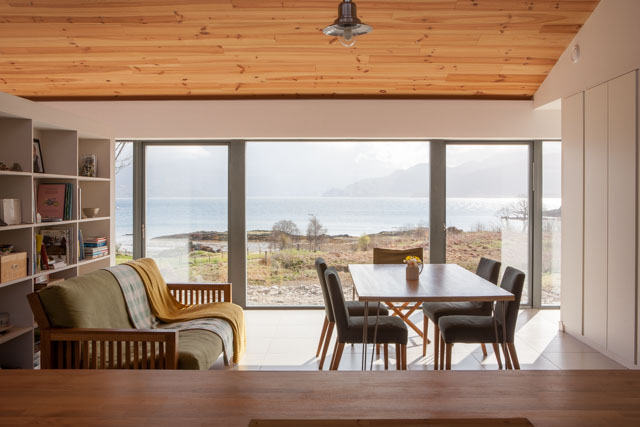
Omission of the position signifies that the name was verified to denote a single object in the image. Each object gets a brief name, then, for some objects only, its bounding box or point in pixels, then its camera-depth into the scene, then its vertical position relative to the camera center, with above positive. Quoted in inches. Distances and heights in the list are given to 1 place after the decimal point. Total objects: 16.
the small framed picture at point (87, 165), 180.9 +16.9
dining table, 129.0 -21.7
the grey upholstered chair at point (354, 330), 133.2 -32.7
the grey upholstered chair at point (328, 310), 151.3 -32.7
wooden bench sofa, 112.1 -29.1
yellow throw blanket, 148.1 -30.8
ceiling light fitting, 117.6 +44.5
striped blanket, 136.5 -29.7
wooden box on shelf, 129.2 -15.0
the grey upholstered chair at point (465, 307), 161.2 -32.1
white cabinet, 151.4 -1.8
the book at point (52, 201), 160.4 +3.2
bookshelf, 139.4 +10.2
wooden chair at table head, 197.6 -17.4
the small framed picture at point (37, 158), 157.4 +17.0
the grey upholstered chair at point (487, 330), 135.5 -32.6
